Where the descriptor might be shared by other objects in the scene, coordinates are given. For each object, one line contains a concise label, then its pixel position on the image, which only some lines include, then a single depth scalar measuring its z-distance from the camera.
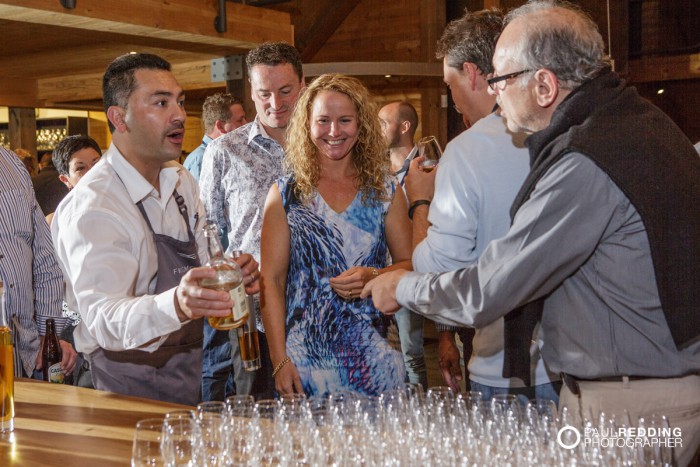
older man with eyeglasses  1.72
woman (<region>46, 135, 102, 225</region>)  5.13
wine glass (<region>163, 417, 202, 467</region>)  1.50
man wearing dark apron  2.28
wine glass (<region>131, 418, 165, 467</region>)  1.54
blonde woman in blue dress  2.79
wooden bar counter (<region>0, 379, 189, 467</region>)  1.84
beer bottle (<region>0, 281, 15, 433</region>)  1.99
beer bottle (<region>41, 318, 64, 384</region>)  3.64
